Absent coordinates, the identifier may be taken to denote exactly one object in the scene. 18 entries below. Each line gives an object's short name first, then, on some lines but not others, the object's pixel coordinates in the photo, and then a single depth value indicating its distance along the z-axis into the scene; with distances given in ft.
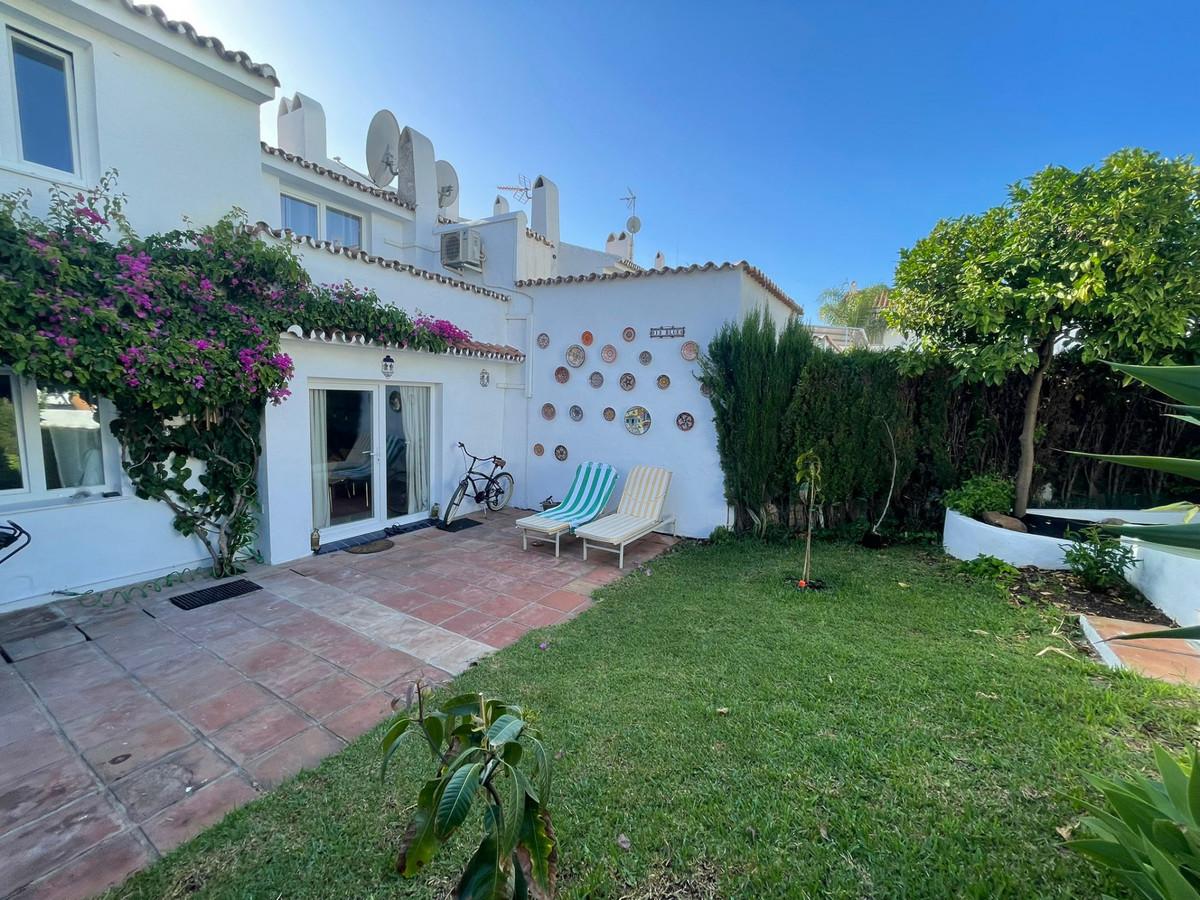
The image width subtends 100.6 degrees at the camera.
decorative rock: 22.55
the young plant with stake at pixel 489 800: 4.79
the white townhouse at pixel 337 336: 18.38
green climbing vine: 16.01
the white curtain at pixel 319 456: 25.35
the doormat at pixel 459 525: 30.52
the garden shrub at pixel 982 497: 24.12
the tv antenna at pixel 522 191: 46.79
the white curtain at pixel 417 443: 30.12
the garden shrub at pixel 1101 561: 18.39
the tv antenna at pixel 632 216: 52.84
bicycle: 32.22
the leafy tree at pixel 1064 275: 18.25
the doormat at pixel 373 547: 25.84
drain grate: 19.22
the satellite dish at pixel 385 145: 36.63
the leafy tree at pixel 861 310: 70.23
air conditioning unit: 36.04
